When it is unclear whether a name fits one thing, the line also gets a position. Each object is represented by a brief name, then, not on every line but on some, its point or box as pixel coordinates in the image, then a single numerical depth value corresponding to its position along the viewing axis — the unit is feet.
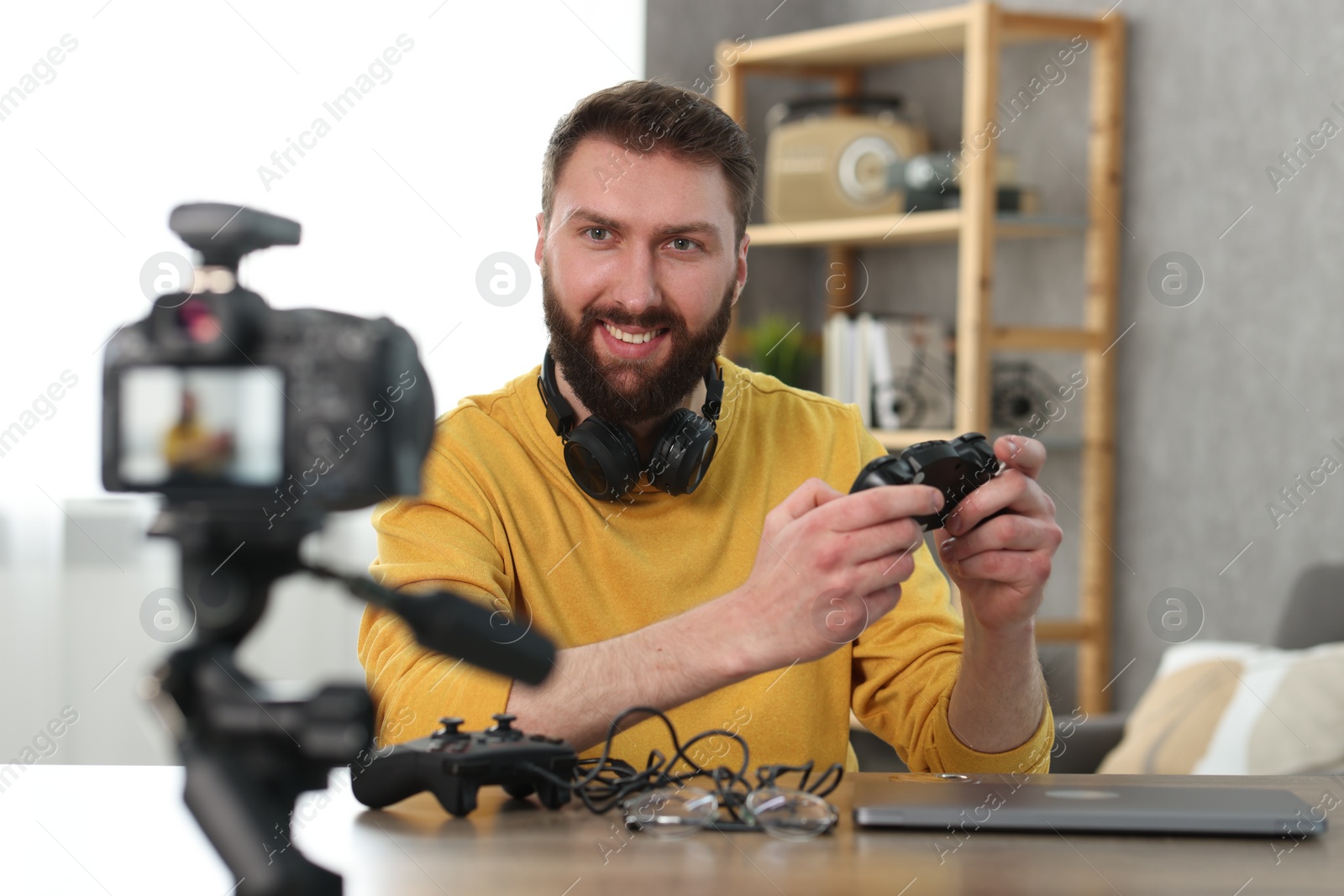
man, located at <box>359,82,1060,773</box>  3.64
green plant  10.68
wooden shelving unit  9.46
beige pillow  6.66
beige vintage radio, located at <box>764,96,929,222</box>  10.48
